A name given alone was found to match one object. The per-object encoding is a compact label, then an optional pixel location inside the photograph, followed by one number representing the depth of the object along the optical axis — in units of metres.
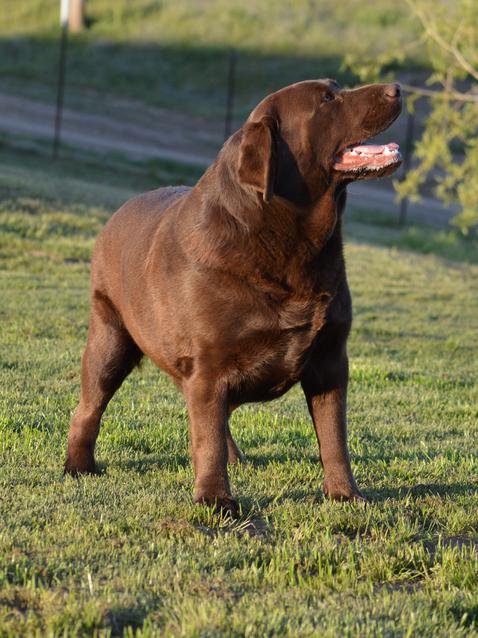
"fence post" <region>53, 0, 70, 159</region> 24.39
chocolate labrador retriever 5.04
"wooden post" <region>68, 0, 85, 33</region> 41.84
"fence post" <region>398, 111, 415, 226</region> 24.16
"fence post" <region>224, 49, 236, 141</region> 26.10
